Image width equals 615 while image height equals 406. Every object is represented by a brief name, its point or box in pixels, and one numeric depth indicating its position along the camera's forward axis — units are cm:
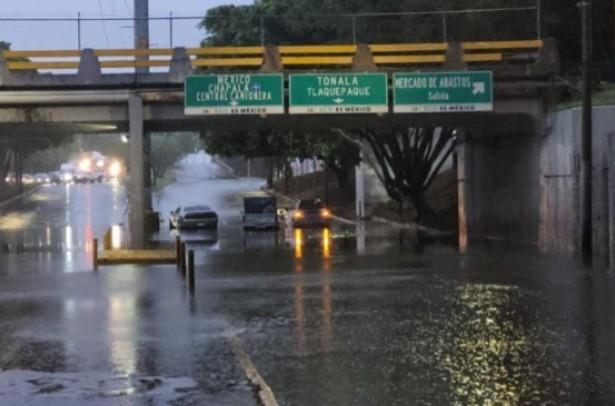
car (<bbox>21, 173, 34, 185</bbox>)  10950
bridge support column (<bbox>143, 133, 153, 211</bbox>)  4790
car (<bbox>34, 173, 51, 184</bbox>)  11646
